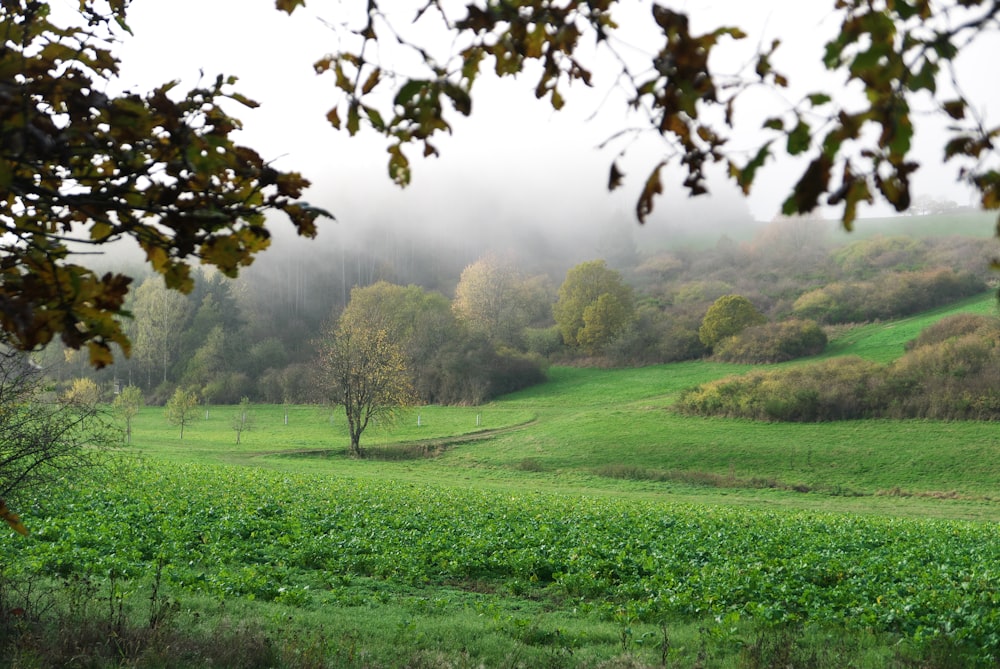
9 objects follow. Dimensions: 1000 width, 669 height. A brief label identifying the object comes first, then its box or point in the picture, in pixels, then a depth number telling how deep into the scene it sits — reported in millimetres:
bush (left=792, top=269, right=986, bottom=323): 63844
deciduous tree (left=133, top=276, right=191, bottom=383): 73938
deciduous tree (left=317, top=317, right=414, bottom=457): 42281
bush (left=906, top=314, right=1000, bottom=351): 44031
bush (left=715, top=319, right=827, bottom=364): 55812
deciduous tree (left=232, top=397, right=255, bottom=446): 45469
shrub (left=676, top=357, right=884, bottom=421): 40188
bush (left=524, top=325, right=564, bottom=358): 71188
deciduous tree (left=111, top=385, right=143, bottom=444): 44344
